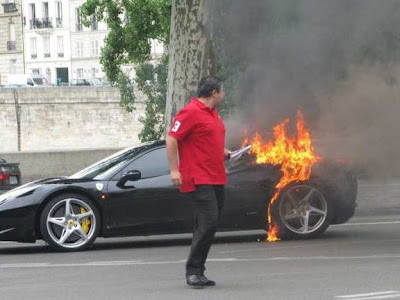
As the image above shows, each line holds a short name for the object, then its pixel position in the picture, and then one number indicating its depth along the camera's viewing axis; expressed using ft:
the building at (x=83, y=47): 306.35
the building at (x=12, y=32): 319.06
